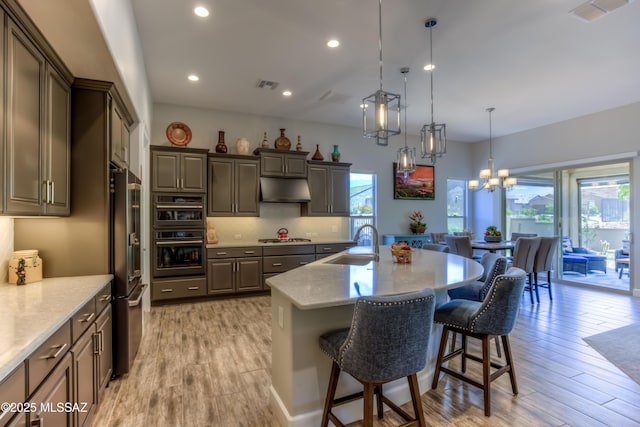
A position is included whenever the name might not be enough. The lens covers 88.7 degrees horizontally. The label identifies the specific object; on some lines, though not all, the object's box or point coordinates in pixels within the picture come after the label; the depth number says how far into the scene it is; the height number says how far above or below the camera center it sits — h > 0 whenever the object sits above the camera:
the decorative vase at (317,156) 6.23 +1.12
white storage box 2.18 -0.33
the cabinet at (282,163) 5.66 +0.93
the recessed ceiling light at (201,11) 2.91 +1.85
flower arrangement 7.27 -0.22
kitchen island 1.94 -0.69
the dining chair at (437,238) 6.12 -0.45
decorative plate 5.24 +1.34
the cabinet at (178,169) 4.88 +0.72
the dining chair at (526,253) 4.91 -0.61
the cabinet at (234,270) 5.11 -0.86
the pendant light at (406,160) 3.81 +0.63
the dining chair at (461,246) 5.20 -0.52
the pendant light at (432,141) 3.45 +0.77
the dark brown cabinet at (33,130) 1.72 +0.53
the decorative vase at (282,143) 5.90 +1.31
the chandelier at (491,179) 5.57 +0.60
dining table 5.12 -0.52
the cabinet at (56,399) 1.34 -0.81
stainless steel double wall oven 4.87 -0.29
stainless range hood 5.64 +0.45
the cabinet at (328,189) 6.11 +0.48
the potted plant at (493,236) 5.75 -0.40
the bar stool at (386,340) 1.56 -0.62
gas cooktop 5.78 -0.45
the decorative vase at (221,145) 5.42 +1.17
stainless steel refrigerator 2.60 -0.44
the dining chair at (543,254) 5.06 -0.64
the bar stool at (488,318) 2.13 -0.72
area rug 2.91 -1.37
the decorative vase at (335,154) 6.39 +1.18
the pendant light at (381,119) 2.59 +0.76
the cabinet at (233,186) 5.32 +0.50
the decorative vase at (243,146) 5.57 +1.19
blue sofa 6.19 -0.90
